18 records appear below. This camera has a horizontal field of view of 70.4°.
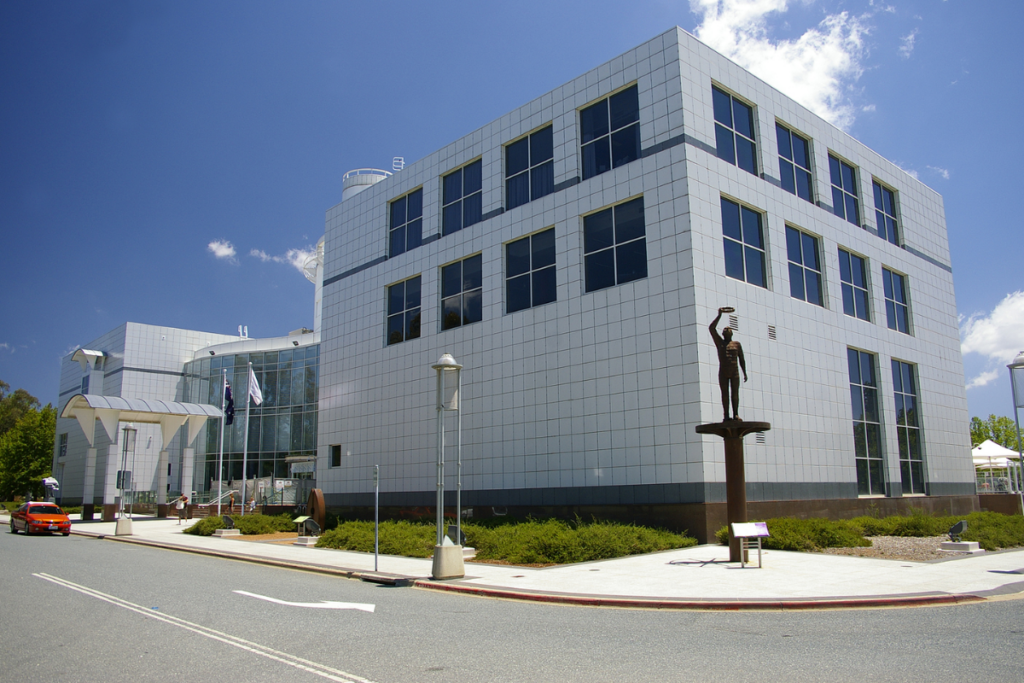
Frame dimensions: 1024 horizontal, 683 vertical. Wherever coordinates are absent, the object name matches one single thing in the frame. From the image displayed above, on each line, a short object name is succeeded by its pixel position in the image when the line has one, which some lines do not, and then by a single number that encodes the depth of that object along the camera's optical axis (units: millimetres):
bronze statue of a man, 18266
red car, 34000
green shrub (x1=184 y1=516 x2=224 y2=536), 32781
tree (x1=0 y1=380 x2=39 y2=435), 93375
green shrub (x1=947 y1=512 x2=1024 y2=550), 19484
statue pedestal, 17016
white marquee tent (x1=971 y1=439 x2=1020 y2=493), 40719
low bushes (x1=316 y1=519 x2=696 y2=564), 18328
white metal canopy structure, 45406
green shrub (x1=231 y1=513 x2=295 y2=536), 32156
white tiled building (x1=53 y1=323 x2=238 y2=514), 60281
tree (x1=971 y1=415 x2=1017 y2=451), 87000
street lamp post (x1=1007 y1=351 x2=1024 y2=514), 30453
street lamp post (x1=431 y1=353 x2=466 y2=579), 15867
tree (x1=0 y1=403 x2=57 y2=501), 72250
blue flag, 45188
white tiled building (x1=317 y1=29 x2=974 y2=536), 23469
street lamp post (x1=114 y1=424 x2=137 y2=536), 33434
